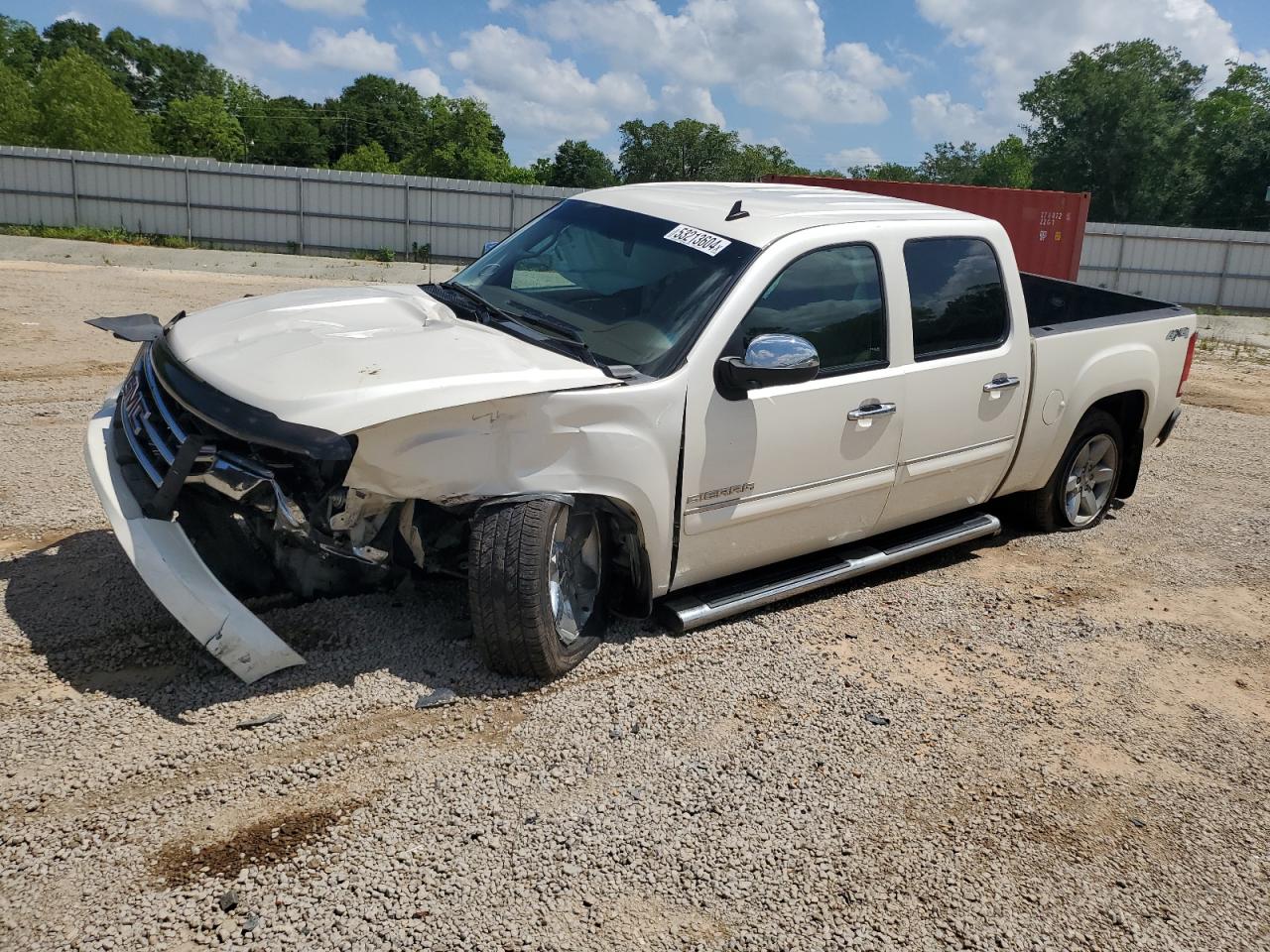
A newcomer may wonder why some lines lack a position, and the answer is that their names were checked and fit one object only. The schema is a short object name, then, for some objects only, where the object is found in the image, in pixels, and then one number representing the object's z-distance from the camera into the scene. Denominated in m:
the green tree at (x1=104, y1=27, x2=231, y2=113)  95.62
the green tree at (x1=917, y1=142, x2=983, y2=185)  79.88
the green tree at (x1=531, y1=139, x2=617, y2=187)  68.31
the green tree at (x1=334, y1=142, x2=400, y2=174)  72.31
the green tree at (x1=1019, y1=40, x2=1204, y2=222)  48.31
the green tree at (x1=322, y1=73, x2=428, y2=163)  90.56
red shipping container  20.47
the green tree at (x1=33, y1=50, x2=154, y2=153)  45.69
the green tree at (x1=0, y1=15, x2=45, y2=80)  74.38
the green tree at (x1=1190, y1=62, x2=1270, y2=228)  43.34
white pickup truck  3.51
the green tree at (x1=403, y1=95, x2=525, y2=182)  67.50
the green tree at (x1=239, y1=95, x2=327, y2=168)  84.31
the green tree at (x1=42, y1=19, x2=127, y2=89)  91.25
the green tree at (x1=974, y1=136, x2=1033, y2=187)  78.06
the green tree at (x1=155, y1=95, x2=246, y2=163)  68.31
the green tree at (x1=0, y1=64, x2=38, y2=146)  47.56
